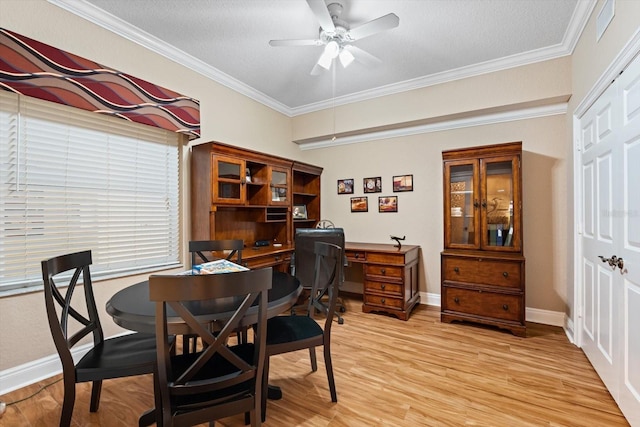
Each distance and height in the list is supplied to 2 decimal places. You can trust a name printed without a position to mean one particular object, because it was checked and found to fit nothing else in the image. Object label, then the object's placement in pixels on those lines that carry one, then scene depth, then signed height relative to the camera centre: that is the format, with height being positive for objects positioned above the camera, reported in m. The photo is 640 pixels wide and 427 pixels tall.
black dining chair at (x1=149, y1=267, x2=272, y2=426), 1.14 -0.60
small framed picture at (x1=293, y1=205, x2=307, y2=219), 4.47 +0.04
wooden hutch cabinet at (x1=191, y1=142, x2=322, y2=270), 3.04 +0.22
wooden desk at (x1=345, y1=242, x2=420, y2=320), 3.36 -0.77
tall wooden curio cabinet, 2.94 -0.27
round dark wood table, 1.33 -0.47
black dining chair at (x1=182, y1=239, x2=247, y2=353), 2.48 -0.28
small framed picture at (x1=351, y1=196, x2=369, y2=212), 4.34 +0.15
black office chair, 3.27 -0.39
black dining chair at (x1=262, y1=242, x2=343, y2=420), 1.74 -0.77
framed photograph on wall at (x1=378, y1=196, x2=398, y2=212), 4.11 +0.14
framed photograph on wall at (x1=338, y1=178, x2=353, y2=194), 4.48 +0.44
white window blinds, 2.08 +0.21
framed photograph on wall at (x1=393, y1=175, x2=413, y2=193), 3.99 +0.43
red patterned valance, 1.97 +1.05
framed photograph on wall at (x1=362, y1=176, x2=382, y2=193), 4.23 +0.44
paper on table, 1.76 -0.34
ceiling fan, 2.04 +1.42
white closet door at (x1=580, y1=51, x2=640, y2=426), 1.61 -0.17
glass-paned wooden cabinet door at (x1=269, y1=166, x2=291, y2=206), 3.77 +0.39
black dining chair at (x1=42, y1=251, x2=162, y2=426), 1.43 -0.77
